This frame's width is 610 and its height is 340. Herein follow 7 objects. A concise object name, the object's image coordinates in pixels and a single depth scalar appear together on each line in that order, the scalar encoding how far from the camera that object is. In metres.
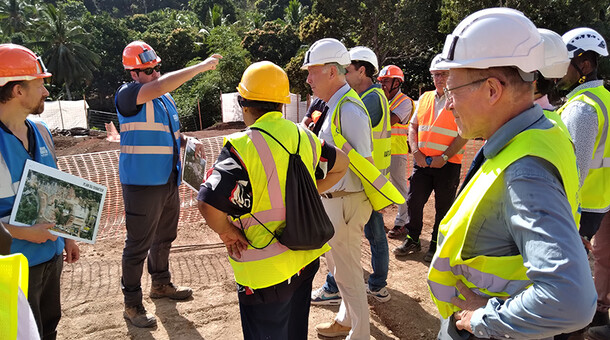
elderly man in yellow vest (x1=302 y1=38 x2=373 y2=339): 3.14
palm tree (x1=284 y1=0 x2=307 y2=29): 40.12
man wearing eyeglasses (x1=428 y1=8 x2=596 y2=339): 1.22
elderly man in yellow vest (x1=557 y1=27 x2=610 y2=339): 2.98
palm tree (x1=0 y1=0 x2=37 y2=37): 45.03
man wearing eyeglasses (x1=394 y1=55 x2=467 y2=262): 4.70
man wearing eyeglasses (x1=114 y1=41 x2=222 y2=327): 3.68
